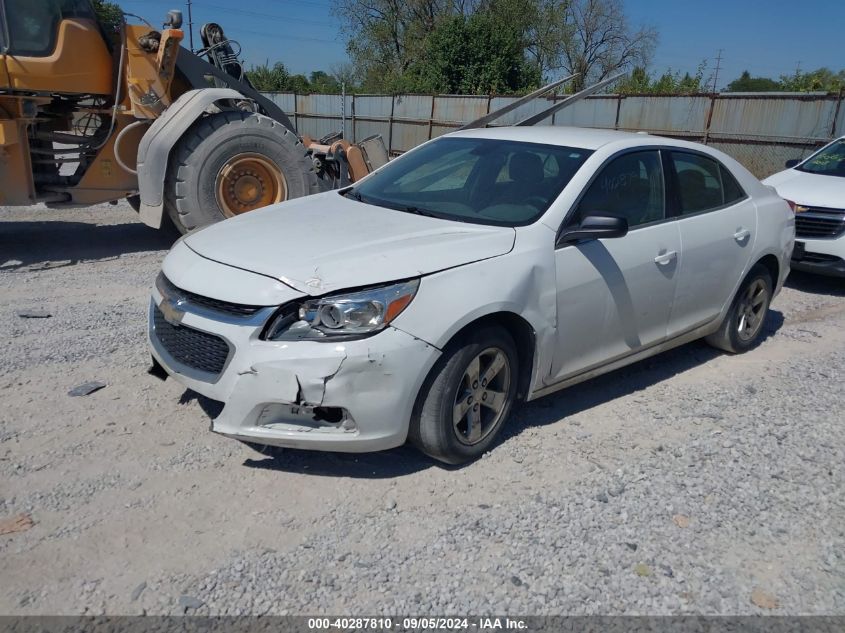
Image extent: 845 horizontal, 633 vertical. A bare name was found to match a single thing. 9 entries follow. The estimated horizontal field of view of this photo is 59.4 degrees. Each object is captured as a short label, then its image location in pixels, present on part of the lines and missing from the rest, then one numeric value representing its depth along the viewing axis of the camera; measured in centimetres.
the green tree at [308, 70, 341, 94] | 4331
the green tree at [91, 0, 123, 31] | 831
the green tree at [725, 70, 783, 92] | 4101
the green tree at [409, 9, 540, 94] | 2738
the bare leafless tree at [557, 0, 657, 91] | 4025
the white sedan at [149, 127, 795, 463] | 337
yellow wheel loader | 762
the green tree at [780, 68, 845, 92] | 1911
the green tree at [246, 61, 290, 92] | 3519
